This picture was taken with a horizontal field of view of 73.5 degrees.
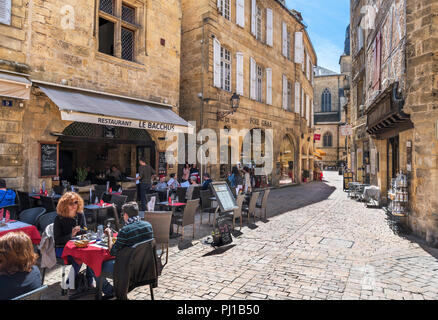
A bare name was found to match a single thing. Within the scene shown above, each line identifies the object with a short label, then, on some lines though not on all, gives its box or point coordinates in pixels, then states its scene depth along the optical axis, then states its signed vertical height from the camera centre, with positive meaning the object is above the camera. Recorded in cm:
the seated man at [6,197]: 601 -71
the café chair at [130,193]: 757 -78
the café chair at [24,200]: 645 -84
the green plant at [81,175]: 1101 -46
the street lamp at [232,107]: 1247 +239
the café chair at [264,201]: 862 -112
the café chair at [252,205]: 804 -116
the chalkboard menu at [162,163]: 1070 -1
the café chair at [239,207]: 727 -112
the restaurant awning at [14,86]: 620 +167
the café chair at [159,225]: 477 -102
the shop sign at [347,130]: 1591 +178
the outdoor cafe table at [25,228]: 422 -95
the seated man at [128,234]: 329 -82
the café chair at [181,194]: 796 -85
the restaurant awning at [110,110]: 691 +143
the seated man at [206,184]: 927 -68
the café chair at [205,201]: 809 -107
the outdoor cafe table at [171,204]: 684 -98
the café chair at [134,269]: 318 -120
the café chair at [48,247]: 362 -105
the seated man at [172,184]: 891 -65
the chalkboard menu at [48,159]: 744 +10
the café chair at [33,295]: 224 -102
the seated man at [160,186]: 888 -72
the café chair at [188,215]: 606 -110
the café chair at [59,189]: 763 -69
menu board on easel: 692 -82
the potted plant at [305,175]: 2239 -94
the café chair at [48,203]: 593 -83
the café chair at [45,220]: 438 -86
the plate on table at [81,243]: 355 -98
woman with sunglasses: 384 -79
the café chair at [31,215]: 481 -86
